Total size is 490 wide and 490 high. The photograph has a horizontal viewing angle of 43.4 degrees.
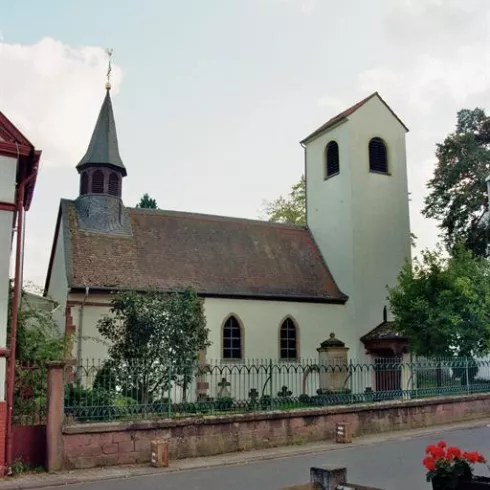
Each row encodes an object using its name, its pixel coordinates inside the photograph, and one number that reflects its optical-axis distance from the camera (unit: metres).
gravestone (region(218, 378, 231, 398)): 15.94
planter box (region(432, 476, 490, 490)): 5.48
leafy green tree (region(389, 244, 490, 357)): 20.77
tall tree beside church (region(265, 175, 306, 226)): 41.78
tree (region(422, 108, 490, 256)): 28.47
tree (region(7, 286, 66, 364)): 14.16
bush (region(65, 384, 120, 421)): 11.87
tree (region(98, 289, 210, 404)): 16.95
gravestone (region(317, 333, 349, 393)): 18.78
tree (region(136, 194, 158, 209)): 43.47
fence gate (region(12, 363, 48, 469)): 11.38
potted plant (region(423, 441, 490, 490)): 5.56
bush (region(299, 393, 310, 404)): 15.86
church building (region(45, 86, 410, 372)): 23.38
